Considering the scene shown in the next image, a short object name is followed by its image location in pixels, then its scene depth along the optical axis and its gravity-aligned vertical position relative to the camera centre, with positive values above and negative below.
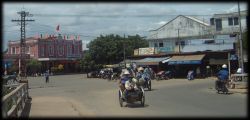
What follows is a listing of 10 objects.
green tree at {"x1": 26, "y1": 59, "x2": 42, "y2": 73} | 76.88 +0.38
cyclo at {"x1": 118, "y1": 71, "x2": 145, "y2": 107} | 16.62 -1.00
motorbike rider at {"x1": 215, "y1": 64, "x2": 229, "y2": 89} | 21.25 -0.57
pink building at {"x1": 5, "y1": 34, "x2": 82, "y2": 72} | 81.97 +3.34
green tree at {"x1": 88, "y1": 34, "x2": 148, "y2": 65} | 71.50 +3.07
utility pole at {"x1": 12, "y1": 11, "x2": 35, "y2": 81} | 59.50 +6.59
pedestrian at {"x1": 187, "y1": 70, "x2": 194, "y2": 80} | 42.06 -0.86
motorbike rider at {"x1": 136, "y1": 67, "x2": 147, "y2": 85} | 24.87 -0.51
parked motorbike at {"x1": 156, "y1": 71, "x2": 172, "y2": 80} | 44.34 -0.84
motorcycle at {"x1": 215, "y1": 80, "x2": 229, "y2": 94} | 21.19 -0.96
